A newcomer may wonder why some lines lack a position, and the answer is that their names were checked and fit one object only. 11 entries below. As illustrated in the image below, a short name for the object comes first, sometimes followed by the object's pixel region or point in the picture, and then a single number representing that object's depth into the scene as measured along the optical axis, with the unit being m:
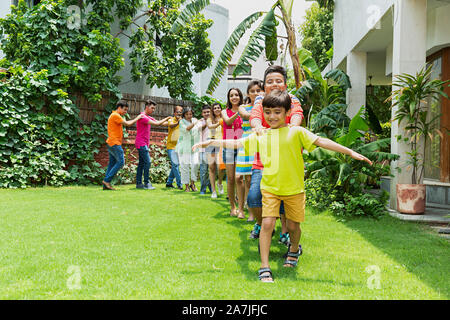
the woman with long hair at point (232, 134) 5.49
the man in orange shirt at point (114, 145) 8.62
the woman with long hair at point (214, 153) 7.51
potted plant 5.77
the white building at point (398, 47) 6.09
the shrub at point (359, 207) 5.88
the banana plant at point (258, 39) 8.98
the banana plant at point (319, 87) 9.14
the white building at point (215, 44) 19.22
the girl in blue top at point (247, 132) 4.71
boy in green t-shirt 3.07
